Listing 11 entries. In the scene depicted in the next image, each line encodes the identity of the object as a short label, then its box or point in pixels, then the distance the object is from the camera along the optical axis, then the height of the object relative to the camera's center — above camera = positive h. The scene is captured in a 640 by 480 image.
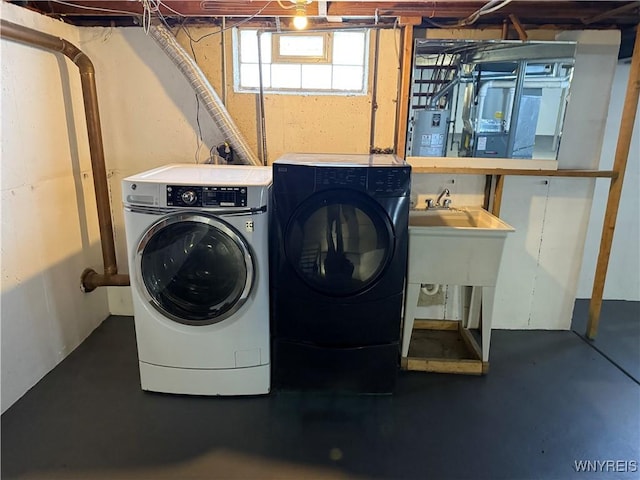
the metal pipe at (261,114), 2.55 +0.12
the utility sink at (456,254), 2.19 -0.60
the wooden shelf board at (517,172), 2.53 -0.20
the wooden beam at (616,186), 2.41 -0.27
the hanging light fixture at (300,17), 2.06 +0.61
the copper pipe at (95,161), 2.26 -0.17
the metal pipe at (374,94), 2.53 +0.25
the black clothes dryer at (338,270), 1.92 -0.62
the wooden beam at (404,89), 2.40 +0.27
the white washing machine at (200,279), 1.87 -0.67
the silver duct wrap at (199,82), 2.37 +0.28
